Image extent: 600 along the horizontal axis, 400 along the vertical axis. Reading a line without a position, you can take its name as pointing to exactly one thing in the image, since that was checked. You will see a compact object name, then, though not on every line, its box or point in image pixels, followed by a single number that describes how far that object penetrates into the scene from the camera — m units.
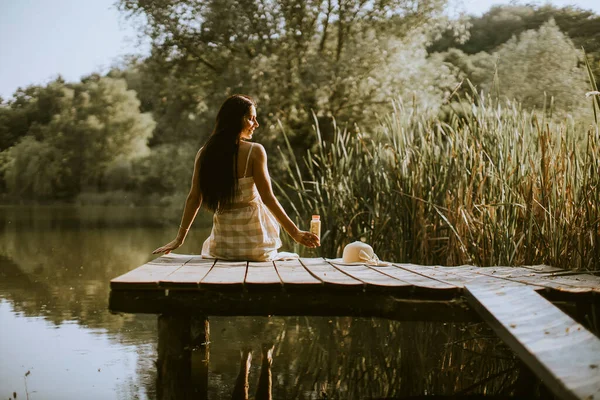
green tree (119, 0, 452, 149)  13.97
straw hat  3.24
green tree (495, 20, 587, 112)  16.91
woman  3.17
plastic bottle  3.51
